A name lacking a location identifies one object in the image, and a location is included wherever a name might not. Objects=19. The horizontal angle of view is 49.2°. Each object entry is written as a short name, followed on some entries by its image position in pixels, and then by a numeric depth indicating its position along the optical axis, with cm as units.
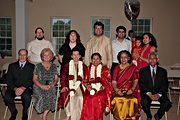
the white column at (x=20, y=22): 503
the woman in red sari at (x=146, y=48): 353
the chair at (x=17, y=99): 308
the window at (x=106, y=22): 673
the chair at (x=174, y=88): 374
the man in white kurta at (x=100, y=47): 337
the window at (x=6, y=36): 697
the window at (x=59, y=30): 678
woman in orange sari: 293
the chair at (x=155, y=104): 299
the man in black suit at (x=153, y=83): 302
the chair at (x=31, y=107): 318
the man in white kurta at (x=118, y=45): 348
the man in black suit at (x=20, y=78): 308
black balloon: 401
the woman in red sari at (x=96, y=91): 297
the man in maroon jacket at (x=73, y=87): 308
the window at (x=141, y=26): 674
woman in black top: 333
